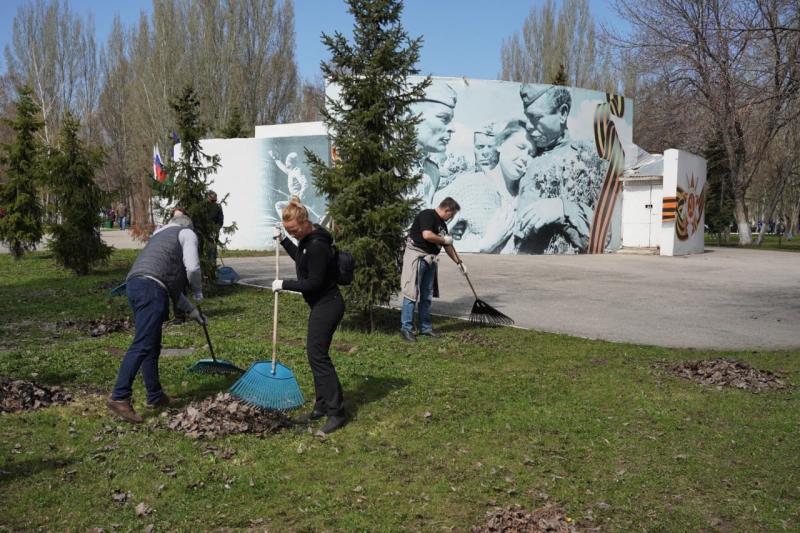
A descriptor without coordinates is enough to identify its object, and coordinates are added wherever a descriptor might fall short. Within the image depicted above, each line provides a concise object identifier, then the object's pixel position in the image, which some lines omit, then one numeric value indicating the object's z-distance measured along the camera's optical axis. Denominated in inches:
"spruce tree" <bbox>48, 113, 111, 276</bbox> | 653.3
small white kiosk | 1022.4
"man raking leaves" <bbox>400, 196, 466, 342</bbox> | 372.2
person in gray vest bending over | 231.5
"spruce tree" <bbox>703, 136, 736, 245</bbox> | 1519.4
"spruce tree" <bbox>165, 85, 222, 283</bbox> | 504.7
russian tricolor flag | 1190.1
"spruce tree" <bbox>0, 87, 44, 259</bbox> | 805.9
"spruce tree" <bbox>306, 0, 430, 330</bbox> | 378.6
